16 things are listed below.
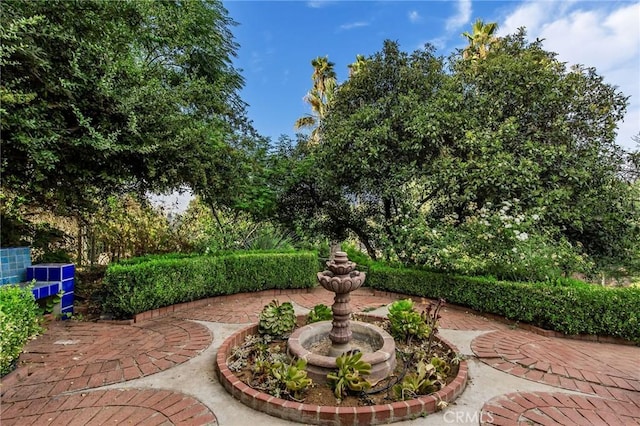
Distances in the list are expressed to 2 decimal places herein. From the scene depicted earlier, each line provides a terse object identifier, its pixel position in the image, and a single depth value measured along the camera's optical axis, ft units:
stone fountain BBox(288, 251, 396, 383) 8.96
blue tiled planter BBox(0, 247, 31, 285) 13.49
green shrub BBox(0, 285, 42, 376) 8.35
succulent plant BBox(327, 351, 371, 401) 7.99
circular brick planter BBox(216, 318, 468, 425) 7.27
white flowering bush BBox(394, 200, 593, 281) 15.93
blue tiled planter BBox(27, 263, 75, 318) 13.20
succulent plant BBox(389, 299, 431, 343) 11.55
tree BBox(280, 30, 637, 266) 18.22
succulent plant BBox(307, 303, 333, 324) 12.60
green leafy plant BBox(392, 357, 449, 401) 8.20
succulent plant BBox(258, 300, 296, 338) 11.67
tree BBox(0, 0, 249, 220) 12.28
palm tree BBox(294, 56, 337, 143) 55.31
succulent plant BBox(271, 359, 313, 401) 7.97
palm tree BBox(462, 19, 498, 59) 42.42
